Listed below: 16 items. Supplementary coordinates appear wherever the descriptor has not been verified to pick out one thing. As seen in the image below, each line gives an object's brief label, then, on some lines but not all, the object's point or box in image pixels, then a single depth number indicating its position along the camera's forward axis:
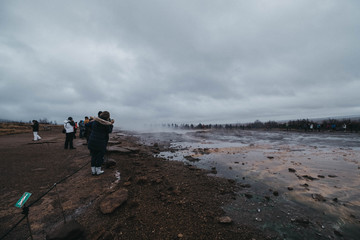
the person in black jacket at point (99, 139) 6.07
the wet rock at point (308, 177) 7.09
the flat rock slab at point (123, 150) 10.77
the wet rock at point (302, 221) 4.00
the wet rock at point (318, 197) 5.23
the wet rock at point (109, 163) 7.55
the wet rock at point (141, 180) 5.82
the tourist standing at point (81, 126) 17.93
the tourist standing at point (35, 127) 15.47
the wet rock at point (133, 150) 11.48
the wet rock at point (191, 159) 10.53
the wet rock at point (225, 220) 3.72
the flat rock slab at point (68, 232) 2.75
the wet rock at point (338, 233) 3.60
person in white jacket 10.66
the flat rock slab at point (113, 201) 3.82
